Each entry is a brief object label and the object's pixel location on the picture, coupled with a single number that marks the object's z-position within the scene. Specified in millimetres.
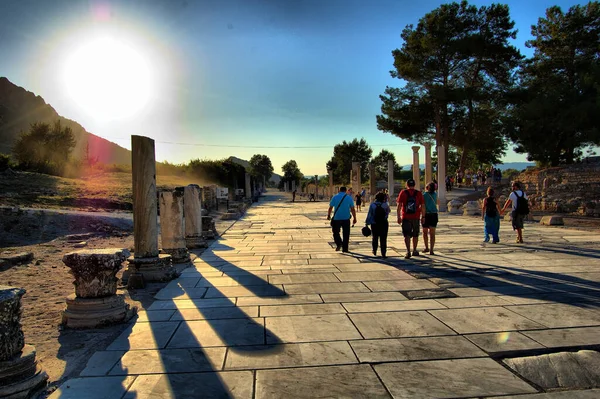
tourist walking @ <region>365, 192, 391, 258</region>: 8188
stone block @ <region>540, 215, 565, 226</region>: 13891
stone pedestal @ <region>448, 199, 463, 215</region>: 20647
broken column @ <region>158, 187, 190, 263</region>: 8180
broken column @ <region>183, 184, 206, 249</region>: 10328
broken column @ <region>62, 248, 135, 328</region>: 4375
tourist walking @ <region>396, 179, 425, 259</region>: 7906
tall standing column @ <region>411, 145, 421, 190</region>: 25297
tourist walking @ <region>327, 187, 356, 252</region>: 8805
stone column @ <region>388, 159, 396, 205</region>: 30281
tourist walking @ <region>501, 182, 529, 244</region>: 9344
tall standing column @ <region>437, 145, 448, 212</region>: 22547
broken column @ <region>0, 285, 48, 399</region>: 2789
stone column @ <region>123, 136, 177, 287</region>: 6527
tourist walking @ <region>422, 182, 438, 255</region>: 8352
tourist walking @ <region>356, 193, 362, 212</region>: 23478
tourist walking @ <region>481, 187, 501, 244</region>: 9320
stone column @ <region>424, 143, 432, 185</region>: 24033
